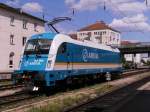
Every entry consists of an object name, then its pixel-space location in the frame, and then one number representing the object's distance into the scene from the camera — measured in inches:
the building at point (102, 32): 6158.5
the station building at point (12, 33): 2326.5
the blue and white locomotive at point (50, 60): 920.3
